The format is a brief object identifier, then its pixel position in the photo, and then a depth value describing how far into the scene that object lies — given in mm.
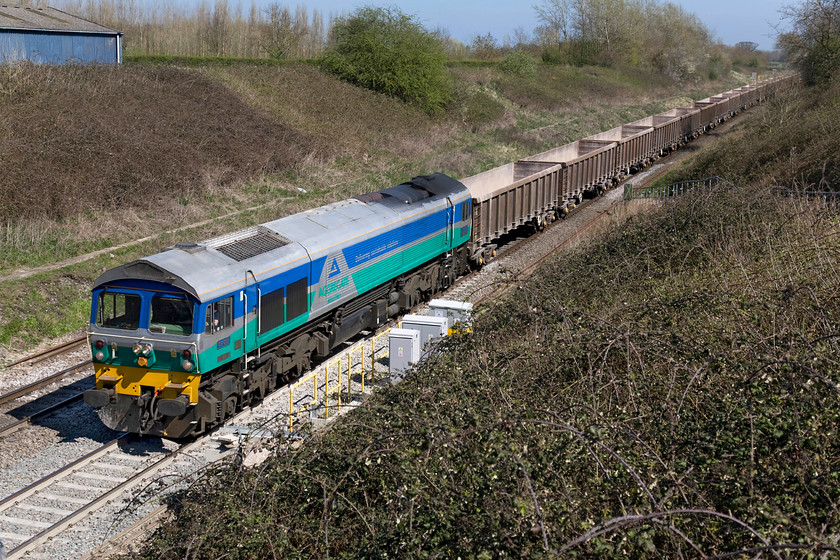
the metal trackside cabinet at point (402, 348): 13844
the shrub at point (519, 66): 66625
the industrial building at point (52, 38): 31984
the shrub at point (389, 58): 48156
